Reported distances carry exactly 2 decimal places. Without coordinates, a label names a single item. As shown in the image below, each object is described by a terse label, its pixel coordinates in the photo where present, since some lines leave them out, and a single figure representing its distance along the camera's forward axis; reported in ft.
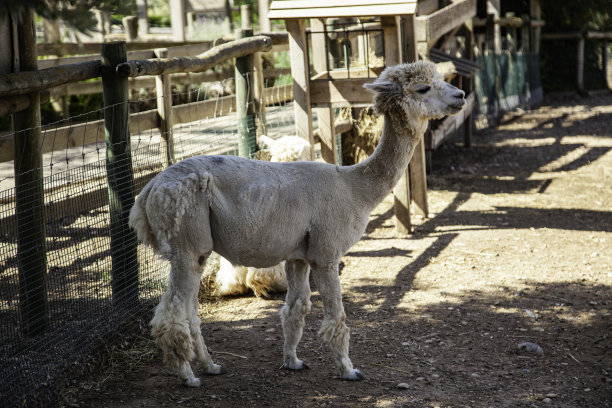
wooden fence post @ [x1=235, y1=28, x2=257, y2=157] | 21.65
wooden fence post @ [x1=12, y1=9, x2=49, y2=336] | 13.79
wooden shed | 21.72
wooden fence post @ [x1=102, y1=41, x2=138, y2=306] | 15.12
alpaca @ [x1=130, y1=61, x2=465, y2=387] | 12.38
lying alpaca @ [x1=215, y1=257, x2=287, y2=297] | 18.62
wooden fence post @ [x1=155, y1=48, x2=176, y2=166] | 19.57
